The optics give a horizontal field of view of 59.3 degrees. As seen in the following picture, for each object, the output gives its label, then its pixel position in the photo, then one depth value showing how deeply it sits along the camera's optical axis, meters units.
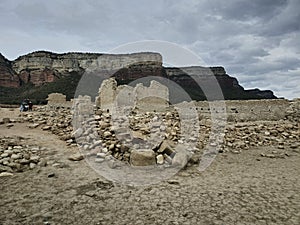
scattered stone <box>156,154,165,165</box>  6.14
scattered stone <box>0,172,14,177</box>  5.15
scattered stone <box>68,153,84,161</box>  6.29
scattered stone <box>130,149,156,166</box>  6.06
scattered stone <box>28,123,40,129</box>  9.69
